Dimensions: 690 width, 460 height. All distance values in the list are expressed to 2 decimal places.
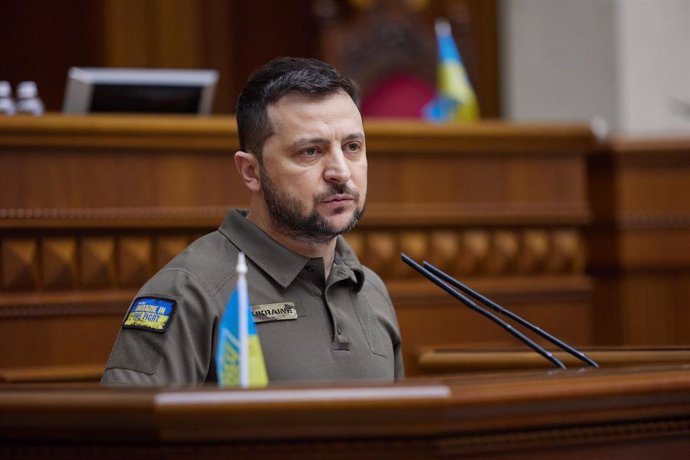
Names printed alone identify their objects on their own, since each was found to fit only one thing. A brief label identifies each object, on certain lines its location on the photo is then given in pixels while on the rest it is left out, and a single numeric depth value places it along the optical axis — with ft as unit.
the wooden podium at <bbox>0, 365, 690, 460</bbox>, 14.12
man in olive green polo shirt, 15.63
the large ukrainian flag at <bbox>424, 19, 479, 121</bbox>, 24.26
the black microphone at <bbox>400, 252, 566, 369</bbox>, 15.66
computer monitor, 19.45
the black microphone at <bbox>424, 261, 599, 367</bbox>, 15.68
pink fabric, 27.39
